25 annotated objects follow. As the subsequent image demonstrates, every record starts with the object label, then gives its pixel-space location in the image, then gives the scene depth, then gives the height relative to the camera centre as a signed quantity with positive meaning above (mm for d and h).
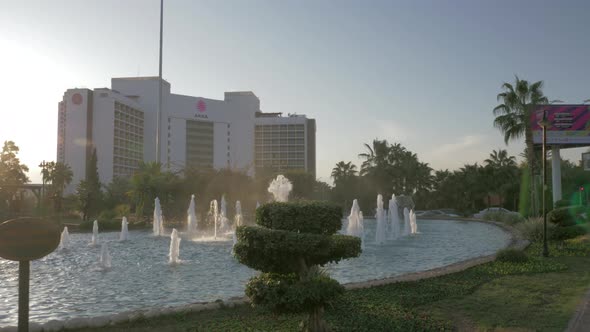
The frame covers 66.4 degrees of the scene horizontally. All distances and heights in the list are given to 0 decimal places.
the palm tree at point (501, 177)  55750 +2025
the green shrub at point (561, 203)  32219 -703
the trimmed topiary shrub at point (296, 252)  5988 -799
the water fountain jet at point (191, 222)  31442 -1982
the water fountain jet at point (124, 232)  26370 -2268
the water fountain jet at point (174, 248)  16084 -1948
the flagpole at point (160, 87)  45250 +11172
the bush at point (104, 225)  33803 -2412
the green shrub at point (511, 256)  13008 -1832
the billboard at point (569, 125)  38188 +5800
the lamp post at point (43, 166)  69750 +4319
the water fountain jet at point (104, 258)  15184 -2196
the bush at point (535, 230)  18844 -1556
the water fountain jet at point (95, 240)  23075 -2401
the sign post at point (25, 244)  3869 -435
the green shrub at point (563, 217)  20156 -1065
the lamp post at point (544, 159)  14630 +1199
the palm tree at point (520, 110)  30281 +5703
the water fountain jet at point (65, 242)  21308 -2339
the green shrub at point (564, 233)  18500 -1632
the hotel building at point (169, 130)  104688 +18111
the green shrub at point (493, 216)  36028 -1872
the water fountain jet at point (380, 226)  24441 -1812
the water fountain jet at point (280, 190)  13461 +108
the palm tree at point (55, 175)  69500 +2955
